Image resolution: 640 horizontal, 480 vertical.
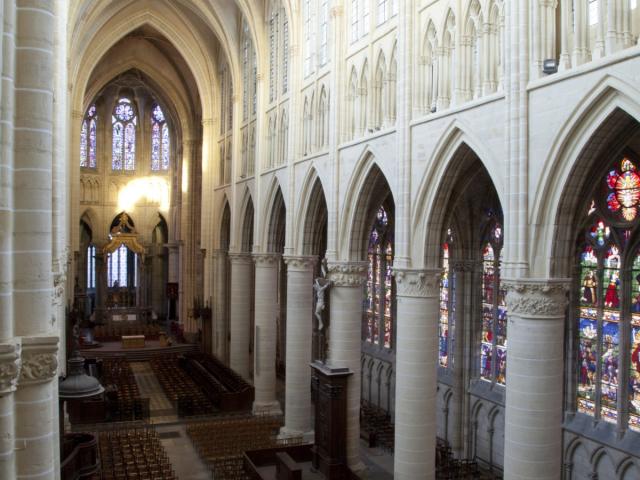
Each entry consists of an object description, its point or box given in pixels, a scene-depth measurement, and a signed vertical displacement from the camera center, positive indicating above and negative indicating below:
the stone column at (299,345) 24.50 -4.03
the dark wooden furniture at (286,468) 18.41 -6.45
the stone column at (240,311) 32.59 -3.68
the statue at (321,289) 21.50 -1.74
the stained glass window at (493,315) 21.61 -2.58
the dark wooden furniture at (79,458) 17.07 -5.89
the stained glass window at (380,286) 28.20 -2.15
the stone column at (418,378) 16.95 -3.57
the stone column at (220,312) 37.31 -4.26
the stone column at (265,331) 28.44 -4.04
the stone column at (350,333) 20.81 -3.04
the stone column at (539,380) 12.64 -2.68
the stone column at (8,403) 6.24 -1.62
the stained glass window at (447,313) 23.78 -2.74
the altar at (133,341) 41.38 -6.53
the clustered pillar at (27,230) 6.55 +0.04
